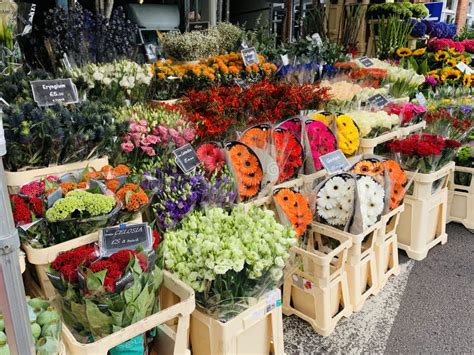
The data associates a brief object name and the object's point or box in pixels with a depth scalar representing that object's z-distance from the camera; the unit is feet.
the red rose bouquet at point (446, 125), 12.12
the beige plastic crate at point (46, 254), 5.54
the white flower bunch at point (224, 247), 5.81
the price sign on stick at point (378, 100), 12.36
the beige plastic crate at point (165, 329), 4.83
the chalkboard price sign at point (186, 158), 7.41
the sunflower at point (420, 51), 19.56
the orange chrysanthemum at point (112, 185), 6.25
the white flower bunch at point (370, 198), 8.48
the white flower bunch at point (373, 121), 10.95
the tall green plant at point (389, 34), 19.66
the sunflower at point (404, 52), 19.38
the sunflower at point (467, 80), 18.66
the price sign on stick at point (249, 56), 12.47
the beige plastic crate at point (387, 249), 9.41
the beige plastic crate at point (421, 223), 10.90
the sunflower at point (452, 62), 19.22
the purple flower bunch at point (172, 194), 6.95
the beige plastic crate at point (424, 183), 10.60
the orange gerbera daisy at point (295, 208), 7.97
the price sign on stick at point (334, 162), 8.77
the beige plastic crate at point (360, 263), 8.48
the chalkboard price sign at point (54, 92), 6.76
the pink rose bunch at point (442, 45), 20.74
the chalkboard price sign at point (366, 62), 15.84
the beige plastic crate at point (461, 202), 12.72
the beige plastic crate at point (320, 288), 7.88
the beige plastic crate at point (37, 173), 6.31
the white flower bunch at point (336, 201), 8.41
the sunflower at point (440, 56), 19.62
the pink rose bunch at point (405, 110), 12.35
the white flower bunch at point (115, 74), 8.66
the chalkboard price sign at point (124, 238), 5.46
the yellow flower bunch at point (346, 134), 10.45
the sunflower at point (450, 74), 18.44
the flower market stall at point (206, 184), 5.51
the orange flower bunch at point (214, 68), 10.98
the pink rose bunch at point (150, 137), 7.68
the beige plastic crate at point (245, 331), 6.09
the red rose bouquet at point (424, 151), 10.56
